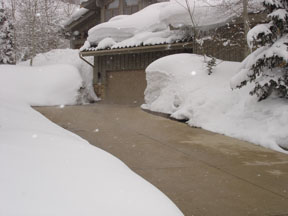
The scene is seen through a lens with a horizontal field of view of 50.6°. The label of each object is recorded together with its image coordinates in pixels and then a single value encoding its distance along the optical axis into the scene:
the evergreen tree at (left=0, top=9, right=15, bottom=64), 18.08
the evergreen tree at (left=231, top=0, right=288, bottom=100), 6.41
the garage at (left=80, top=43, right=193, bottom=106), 14.36
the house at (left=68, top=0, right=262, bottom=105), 10.70
